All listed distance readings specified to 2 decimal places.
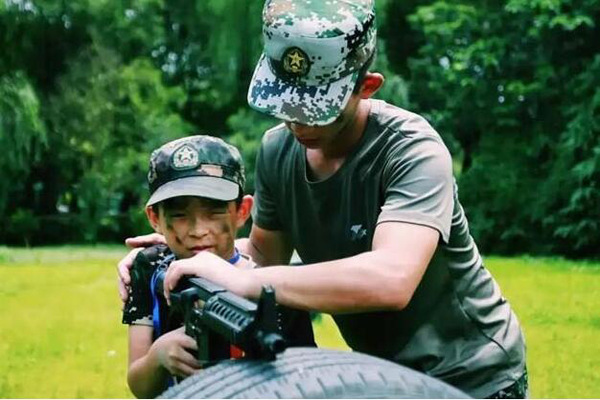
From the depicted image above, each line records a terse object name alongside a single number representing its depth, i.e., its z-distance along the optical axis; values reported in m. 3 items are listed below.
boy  2.61
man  2.40
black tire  1.84
